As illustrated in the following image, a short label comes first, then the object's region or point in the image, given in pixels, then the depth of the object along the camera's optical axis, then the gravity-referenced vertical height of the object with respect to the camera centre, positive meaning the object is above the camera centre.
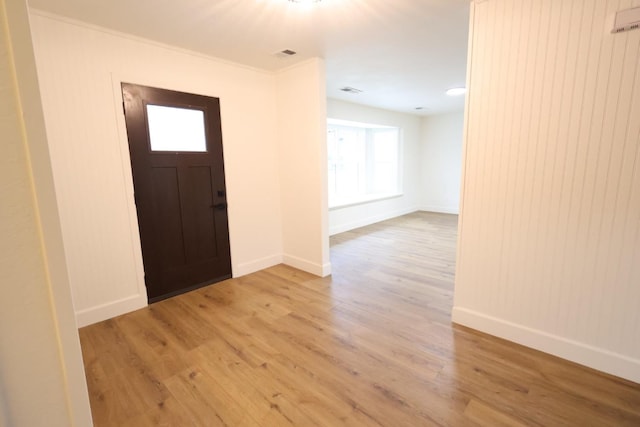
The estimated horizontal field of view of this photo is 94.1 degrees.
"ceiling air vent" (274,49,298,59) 3.11 +1.16
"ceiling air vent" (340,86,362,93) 4.64 +1.16
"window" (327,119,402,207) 6.57 +0.03
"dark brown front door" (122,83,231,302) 2.88 -0.21
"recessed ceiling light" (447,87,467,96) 4.73 +1.13
